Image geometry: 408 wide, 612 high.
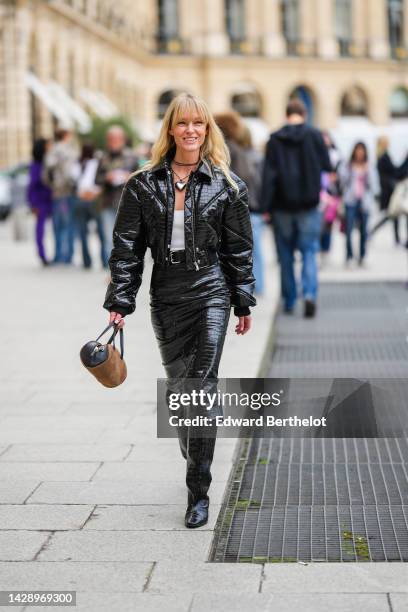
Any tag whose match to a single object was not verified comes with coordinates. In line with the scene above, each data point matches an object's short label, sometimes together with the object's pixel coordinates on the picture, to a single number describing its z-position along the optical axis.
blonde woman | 5.16
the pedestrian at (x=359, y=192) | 16.84
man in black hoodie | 11.28
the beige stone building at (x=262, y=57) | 60.75
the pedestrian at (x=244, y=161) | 12.30
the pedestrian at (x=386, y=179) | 19.91
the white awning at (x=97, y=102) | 45.95
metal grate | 4.78
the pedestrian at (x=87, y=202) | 16.06
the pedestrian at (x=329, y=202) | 16.22
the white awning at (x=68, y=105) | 40.19
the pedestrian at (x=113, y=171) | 15.29
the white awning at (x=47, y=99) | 37.28
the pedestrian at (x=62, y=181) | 16.70
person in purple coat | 17.00
